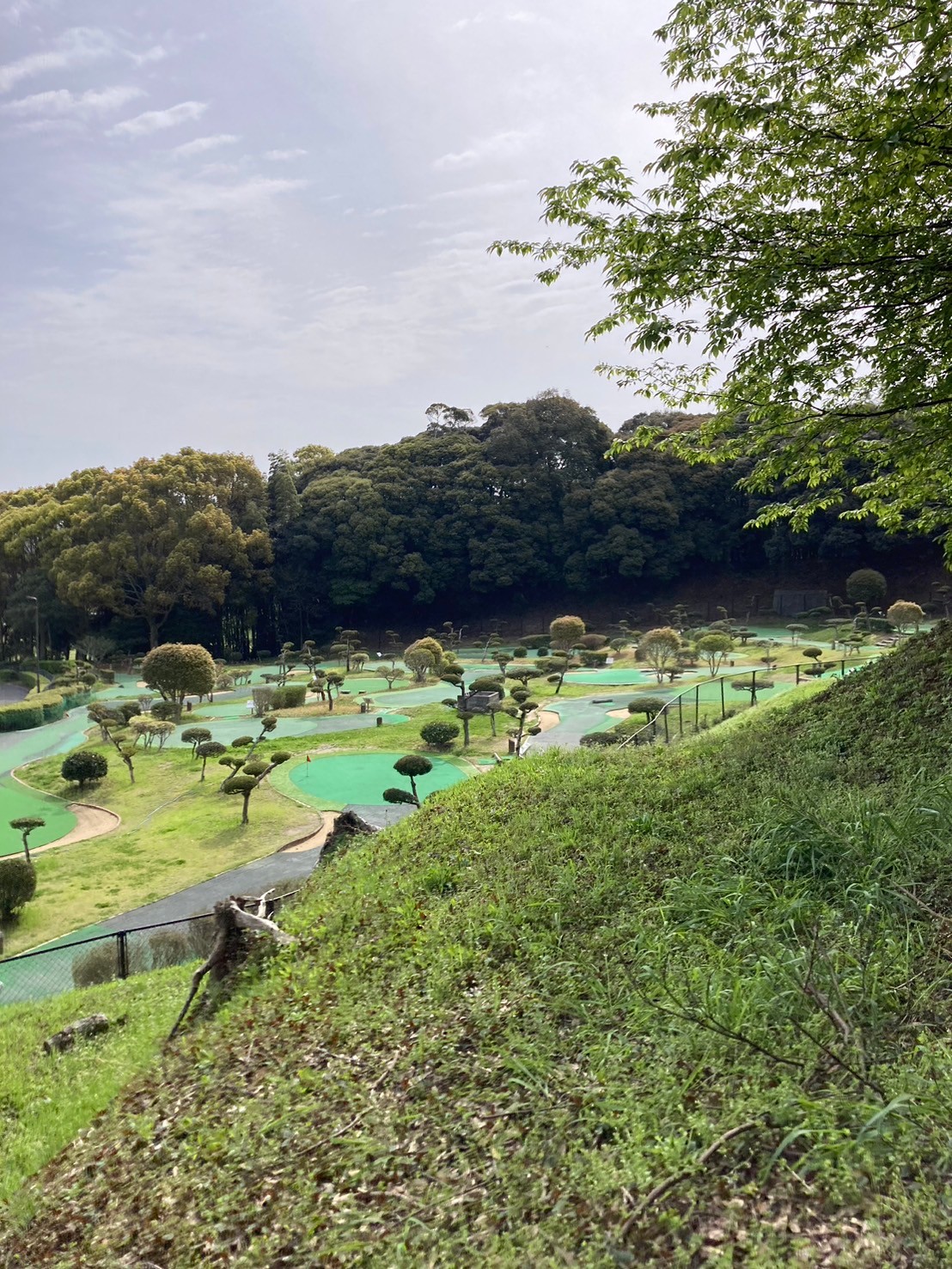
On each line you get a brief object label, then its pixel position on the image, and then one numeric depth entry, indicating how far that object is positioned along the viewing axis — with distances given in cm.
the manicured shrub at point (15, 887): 1316
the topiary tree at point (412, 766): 1848
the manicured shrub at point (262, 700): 2941
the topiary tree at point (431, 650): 3394
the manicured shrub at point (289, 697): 3000
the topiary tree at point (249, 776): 1747
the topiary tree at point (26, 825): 1571
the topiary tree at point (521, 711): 2159
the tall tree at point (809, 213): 578
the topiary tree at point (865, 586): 3828
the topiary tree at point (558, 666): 3164
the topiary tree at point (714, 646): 2964
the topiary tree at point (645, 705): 2305
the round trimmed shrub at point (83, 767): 2055
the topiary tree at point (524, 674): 3122
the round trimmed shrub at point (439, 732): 2267
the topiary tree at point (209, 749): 2181
